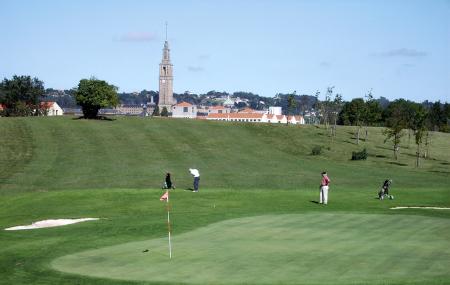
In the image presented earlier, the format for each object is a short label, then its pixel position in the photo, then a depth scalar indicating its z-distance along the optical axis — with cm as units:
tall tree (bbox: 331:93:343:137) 13325
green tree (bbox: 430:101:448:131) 18388
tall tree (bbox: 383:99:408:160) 9262
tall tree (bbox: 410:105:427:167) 10125
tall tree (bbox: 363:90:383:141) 12037
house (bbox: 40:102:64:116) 18760
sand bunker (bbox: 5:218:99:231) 3881
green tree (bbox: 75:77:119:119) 12125
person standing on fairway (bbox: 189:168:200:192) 5494
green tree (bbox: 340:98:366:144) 11781
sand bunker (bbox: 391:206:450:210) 4730
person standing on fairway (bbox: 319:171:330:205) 4812
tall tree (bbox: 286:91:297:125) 14340
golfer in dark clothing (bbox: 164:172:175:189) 5556
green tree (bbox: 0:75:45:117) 17388
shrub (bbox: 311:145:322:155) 9581
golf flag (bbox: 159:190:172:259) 2732
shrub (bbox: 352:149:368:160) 9194
